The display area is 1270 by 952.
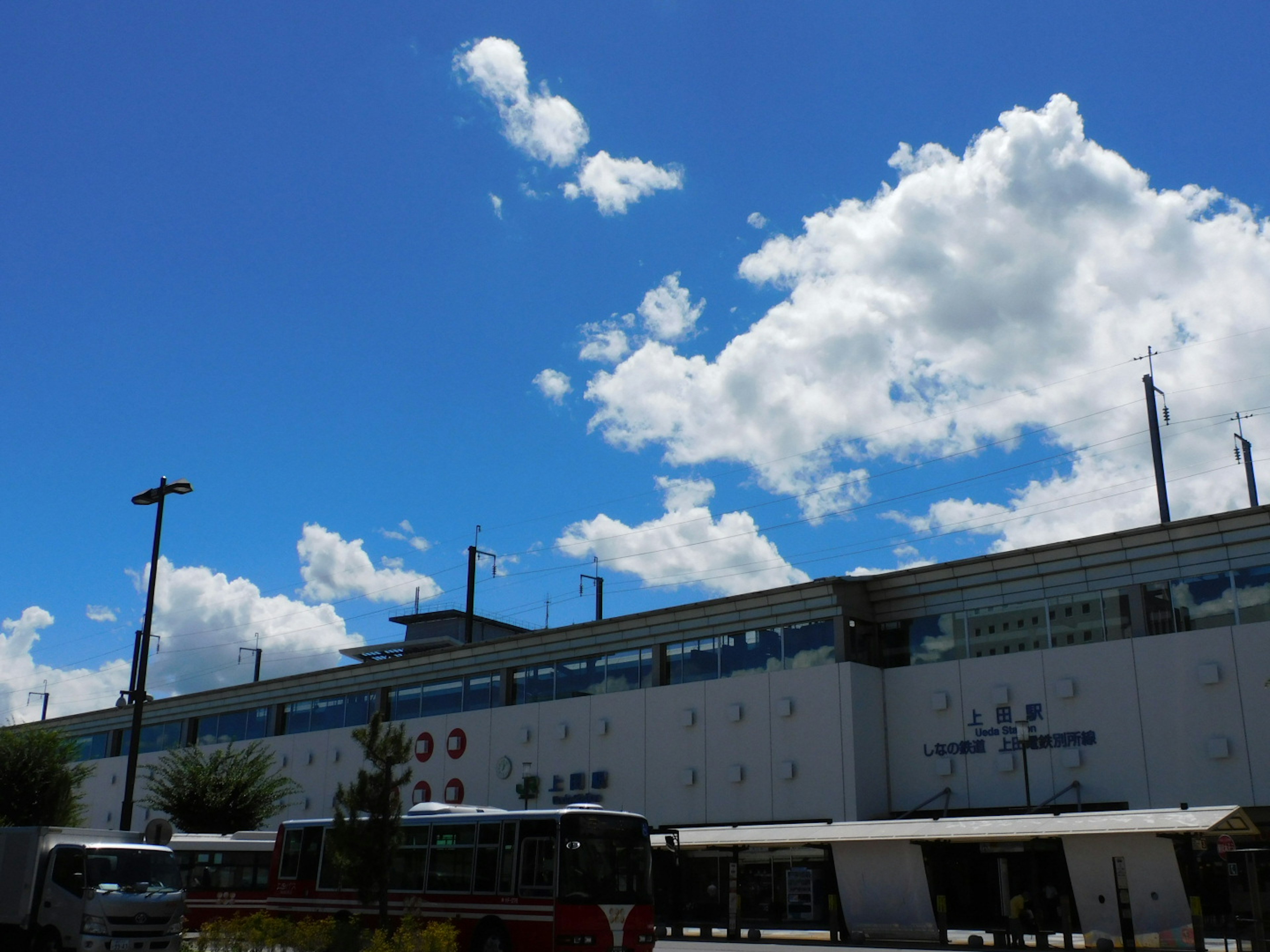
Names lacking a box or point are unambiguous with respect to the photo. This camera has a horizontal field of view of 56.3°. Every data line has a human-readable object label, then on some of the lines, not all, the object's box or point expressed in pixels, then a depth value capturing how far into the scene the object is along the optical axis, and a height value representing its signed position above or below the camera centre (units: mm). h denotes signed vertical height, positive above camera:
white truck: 20062 -1044
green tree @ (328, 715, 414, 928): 21828 +154
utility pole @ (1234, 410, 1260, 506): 51375 +15748
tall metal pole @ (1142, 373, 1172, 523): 42781 +13726
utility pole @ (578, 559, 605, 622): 67062 +13317
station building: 30875 +4156
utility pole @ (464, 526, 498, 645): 56438 +11436
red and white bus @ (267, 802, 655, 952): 19922 -720
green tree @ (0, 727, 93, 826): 45000 +1839
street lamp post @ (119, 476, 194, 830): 26281 +3902
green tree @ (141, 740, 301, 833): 45312 +1457
